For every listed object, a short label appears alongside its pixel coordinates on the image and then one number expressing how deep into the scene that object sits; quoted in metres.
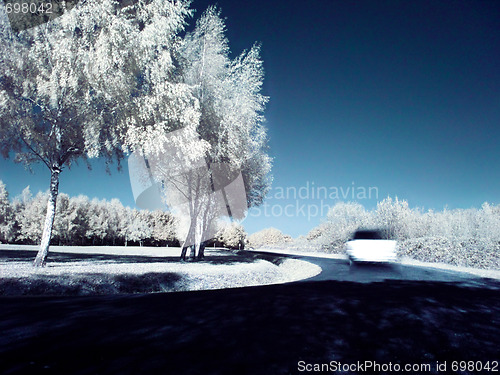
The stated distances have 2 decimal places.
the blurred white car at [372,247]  16.59
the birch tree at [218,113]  15.45
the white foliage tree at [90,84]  10.55
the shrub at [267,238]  104.56
